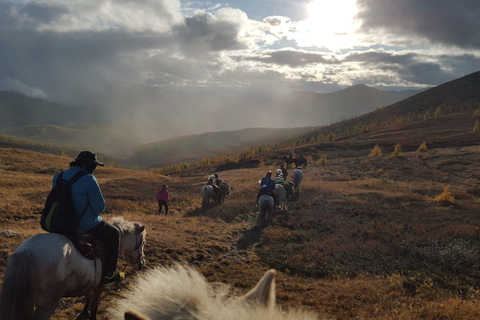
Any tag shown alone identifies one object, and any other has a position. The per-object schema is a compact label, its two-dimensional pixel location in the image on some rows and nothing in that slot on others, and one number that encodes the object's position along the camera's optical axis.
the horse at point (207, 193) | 20.70
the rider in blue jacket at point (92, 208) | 4.75
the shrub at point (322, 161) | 42.74
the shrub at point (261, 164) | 46.87
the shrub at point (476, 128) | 44.98
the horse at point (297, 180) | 23.22
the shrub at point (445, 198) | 17.19
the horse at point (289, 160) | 39.60
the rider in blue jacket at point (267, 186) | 15.47
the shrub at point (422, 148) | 38.76
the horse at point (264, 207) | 15.11
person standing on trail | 17.94
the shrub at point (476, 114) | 56.31
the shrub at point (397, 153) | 37.23
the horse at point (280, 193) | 18.02
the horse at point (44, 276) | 3.80
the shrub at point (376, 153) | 40.66
